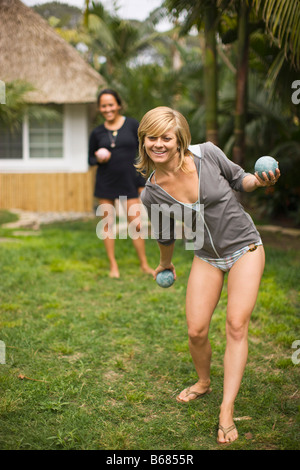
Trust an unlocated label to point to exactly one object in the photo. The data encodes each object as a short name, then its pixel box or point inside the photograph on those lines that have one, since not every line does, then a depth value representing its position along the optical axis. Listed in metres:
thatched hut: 12.08
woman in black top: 5.50
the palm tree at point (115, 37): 18.75
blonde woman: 2.57
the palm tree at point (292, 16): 4.97
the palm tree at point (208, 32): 6.45
